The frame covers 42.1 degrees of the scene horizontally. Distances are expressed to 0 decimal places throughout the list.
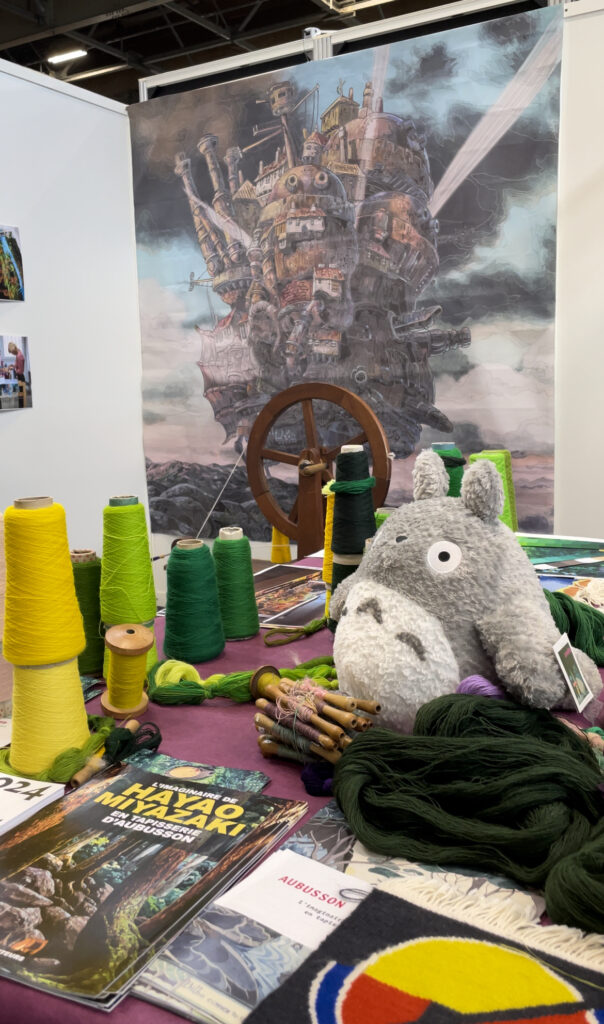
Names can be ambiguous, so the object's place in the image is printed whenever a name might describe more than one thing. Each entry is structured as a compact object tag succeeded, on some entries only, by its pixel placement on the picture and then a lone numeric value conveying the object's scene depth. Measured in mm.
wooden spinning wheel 2557
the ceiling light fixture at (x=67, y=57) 6909
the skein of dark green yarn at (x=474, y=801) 741
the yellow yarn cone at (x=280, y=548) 3066
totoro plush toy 945
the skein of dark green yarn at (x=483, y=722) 868
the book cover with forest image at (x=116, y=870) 654
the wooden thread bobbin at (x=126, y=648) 1083
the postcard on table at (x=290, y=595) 1651
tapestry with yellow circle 577
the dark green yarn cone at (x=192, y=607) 1325
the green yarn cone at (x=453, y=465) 1652
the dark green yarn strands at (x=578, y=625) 1327
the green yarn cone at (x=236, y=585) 1491
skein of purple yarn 967
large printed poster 3152
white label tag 973
